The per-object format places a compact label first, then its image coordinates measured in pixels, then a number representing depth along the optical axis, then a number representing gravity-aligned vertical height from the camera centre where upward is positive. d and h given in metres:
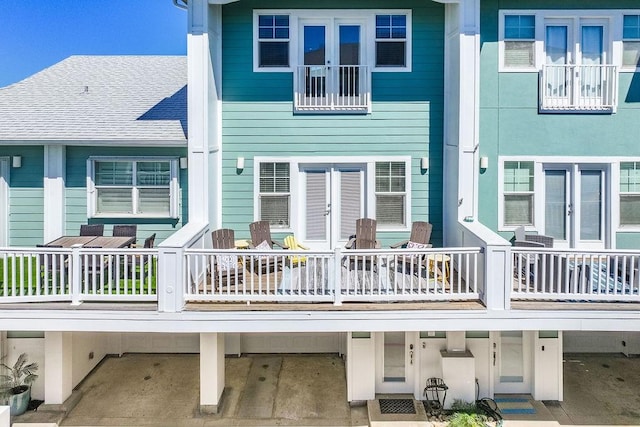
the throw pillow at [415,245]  9.20 -0.70
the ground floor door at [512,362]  9.87 -3.10
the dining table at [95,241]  8.55 -0.62
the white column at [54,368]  9.26 -3.05
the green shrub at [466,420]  8.34 -3.68
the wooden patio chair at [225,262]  7.54 -0.88
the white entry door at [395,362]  9.81 -3.12
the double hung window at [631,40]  9.52 +3.28
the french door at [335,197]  10.05 +0.22
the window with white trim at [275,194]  10.05 +0.28
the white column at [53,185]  9.95 +0.46
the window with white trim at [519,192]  9.77 +0.32
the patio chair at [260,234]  9.43 -0.51
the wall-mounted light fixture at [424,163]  9.99 +0.92
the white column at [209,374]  8.97 -3.07
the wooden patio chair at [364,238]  8.87 -0.57
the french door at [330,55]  9.77 +3.07
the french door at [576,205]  9.72 +0.07
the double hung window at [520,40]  9.55 +3.29
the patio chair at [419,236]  9.35 -0.55
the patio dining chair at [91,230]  9.74 -0.45
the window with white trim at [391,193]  10.05 +0.31
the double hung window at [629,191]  9.70 +0.34
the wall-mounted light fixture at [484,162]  9.66 +0.91
